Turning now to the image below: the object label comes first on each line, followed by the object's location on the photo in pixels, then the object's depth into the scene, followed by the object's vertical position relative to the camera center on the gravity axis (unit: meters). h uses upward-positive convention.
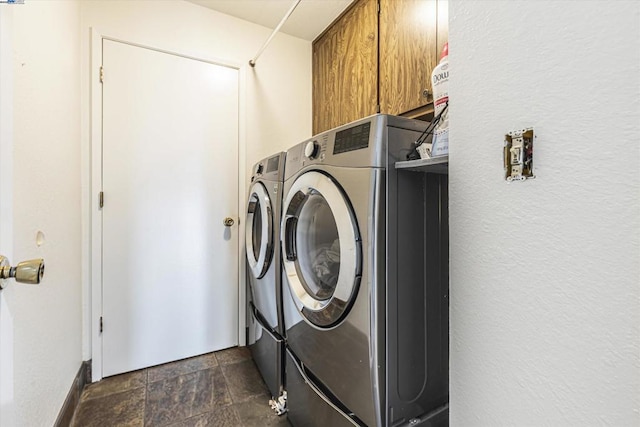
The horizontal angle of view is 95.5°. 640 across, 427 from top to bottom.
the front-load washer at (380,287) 0.83 -0.22
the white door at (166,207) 1.77 +0.04
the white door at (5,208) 0.67 +0.01
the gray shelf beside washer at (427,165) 0.71 +0.13
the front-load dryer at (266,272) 1.42 -0.31
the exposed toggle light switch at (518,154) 0.49 +0.10
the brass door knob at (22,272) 0.64 -0.13
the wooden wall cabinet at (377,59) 1.43 +0.91
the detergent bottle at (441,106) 0.76 +0.30
